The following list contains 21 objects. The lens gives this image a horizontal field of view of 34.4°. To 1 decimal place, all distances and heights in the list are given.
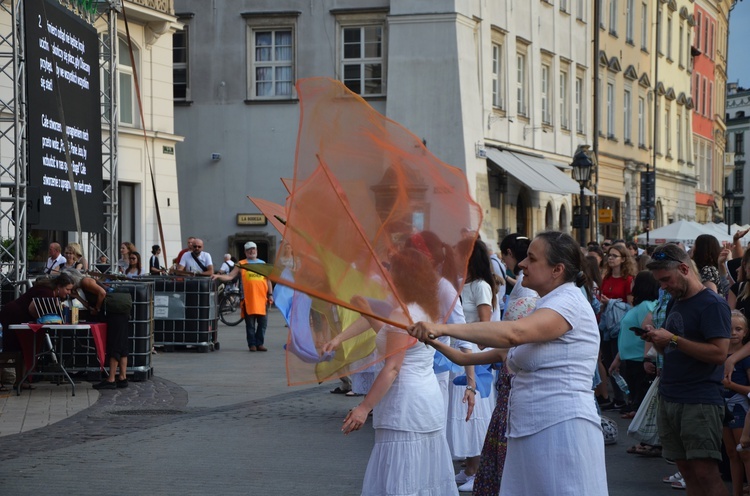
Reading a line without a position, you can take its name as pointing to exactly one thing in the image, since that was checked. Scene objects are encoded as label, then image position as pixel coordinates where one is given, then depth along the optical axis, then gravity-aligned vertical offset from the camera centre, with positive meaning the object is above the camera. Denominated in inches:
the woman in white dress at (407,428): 252.4 -38.7
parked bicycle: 1088.2 -53.9
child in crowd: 298.0 -37.3
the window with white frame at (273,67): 1337.4 +197.6
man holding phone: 261.7 -26.6
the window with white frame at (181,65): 1349.7 +202.3
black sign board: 613.9 +70.9
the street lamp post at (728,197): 1907.6 +79.2
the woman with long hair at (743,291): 314.1 -11.9
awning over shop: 1338.6 +87.7
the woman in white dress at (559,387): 203.5 -23.8
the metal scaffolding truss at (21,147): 597.9 +58.4
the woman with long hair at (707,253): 420.8 -2.1
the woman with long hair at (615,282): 519.2 -15.2
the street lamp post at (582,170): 1064.8 +68.3
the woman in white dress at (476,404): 346.0 -46.9
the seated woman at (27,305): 549.0 -27.3
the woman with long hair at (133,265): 810.0 -13.1
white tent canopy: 1265.6 +16.0
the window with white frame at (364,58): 1310.3 +204.7
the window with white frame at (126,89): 1083.3 +140.9
